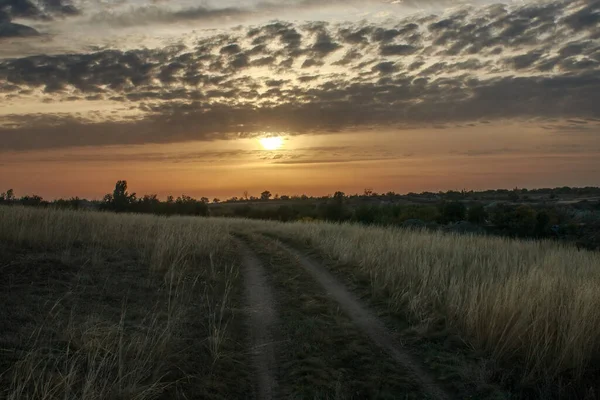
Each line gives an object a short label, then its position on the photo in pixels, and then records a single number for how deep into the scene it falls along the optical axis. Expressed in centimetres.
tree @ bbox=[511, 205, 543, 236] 2995
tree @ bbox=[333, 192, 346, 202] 5375
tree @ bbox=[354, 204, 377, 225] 4390
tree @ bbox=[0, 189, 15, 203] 3820
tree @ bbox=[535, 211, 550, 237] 2961
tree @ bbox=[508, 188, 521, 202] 6569
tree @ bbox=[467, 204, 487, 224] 3647
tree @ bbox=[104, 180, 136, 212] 5528
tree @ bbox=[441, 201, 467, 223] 3866
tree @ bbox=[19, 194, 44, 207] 3498
